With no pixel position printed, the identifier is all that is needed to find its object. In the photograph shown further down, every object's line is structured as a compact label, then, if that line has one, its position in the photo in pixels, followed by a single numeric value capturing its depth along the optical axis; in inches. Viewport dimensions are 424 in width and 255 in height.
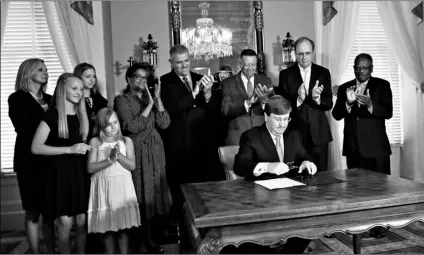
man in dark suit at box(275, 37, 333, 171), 147.8
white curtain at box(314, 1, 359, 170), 200.4
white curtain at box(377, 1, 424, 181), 199.2
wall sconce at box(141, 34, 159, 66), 184.6
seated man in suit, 104.5
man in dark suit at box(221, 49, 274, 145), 144.6
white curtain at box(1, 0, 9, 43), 177.9
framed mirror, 193.0
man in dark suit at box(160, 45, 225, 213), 144.9
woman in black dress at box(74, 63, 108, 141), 135.9
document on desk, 93.0
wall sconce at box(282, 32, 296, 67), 195.6
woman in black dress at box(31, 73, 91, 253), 116.8
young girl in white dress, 118.8
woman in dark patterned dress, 134.6
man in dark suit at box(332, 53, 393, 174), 148.2
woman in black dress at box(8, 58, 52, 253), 128.0
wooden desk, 74.3
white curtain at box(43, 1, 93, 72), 175.0
